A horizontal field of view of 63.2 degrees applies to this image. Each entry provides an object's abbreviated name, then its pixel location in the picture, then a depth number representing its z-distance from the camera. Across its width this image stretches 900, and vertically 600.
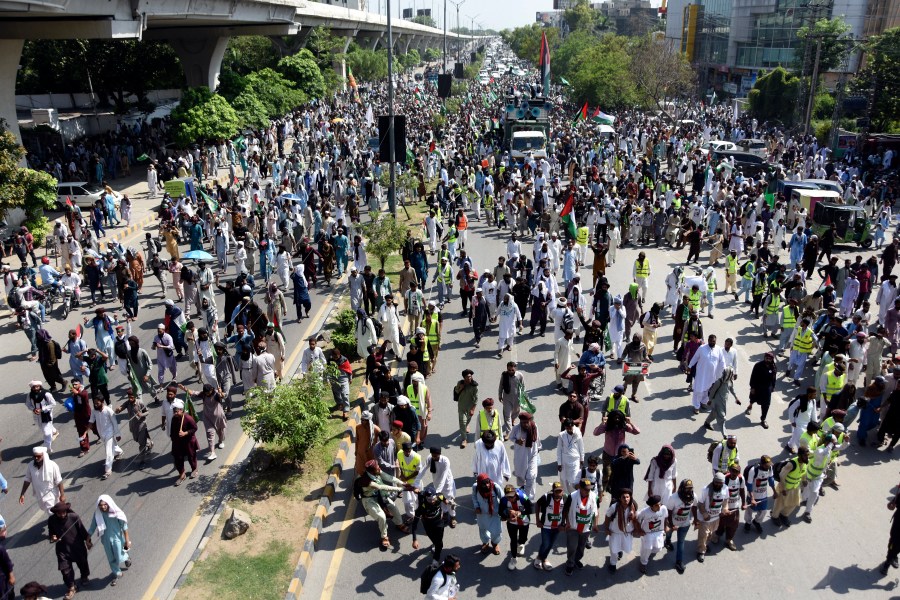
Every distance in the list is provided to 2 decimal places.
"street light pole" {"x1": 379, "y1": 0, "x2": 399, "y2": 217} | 21.38
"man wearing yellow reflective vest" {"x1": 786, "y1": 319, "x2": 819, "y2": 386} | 12.29
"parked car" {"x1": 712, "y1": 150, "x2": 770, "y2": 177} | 31.33
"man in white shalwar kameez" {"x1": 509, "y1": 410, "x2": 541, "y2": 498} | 8.95
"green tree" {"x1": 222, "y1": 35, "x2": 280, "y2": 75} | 59.66
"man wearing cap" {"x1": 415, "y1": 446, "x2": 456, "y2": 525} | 8.31
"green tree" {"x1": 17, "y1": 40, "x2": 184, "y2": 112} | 44.75
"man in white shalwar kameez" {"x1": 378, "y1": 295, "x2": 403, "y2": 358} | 13.50
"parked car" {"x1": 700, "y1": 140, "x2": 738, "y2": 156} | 33.91
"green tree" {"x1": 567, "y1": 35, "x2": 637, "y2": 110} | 46.69
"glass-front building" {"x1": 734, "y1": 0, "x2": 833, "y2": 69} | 56.81
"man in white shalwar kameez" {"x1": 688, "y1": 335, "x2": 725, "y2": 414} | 11.02
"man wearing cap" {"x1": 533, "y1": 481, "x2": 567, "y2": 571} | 7.75
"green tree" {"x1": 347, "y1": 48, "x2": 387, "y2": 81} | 76.25
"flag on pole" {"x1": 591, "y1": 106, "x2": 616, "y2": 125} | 37.50
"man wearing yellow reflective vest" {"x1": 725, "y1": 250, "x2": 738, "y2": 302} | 17.09
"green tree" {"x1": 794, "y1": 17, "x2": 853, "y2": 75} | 43.84
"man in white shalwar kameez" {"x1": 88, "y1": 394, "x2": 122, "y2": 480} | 9.90
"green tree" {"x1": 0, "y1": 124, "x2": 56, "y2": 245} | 19.97
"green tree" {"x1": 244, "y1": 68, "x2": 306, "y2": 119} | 42.34
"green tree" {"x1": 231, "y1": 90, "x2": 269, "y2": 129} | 38.06
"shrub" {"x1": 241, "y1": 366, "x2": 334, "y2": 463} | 9.65
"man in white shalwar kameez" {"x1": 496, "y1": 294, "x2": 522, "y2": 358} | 13.61
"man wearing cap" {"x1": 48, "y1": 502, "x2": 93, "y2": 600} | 7.55
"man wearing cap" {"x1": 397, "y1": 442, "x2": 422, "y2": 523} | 8.68
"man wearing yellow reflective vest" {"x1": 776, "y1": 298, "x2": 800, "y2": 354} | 13.49
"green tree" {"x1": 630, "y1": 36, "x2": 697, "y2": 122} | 46.94
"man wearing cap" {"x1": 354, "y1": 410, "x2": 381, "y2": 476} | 9.10
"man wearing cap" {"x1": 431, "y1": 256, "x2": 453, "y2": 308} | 16.27
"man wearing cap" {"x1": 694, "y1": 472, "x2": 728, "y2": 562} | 8.02
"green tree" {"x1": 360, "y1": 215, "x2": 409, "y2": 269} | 17.66
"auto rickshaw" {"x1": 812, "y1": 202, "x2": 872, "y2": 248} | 21.02
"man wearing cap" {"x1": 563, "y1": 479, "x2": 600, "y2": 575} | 7.76
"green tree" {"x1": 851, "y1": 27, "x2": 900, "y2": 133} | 34.03
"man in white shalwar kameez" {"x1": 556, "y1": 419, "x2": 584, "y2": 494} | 8.96
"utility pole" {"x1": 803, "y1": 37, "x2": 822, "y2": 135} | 32.50
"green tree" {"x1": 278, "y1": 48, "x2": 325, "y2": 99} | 49.47
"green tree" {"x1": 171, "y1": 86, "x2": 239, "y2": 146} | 32.66
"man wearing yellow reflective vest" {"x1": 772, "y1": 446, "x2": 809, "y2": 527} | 8.62
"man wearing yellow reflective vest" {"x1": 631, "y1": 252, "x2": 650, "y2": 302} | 15.55
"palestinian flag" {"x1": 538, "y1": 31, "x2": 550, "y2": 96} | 43.12
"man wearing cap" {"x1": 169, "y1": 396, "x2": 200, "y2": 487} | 9.61
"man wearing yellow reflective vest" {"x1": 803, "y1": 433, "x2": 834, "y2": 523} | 8.81
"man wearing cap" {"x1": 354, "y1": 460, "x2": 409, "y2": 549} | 8.35
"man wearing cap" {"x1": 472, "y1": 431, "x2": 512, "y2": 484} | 8.52
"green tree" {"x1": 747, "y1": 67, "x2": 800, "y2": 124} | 43.91
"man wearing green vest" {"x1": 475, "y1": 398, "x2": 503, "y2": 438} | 9.38
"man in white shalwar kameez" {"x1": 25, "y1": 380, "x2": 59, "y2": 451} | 10.30
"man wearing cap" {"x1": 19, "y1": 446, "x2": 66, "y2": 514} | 8.73
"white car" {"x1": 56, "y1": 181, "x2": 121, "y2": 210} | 25.78
